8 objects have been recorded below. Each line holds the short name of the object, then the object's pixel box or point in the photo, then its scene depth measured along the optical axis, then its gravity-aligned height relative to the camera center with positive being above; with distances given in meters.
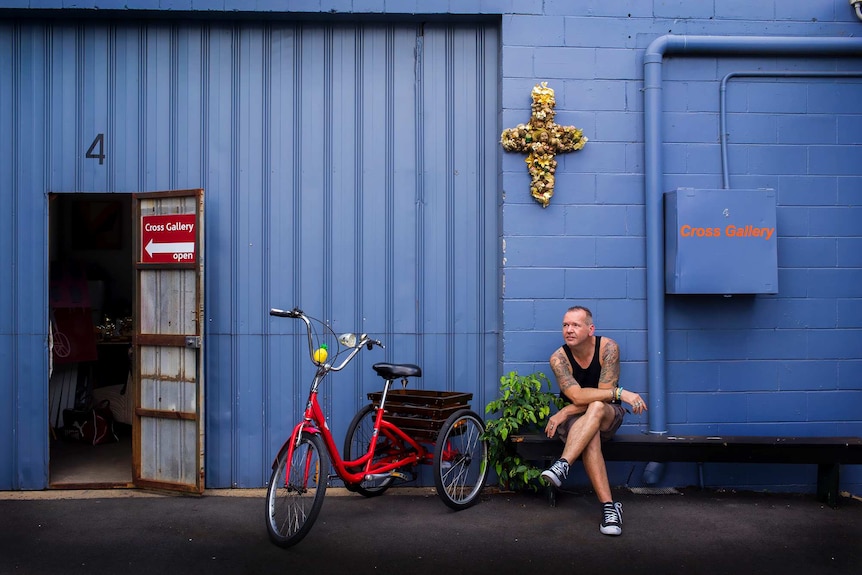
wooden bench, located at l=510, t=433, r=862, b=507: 5.56 -1.15
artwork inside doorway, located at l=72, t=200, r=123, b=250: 9.33 +0.75
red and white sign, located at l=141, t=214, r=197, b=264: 5.77 +0.37
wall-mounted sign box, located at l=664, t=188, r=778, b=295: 5.76 +0.31
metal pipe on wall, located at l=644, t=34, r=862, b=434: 5.95 +0.90
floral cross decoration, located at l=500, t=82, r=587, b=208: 5.91 +1.09
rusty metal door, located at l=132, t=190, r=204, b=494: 5.78 -0.39
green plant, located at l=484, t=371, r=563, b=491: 5.60 -0.92
